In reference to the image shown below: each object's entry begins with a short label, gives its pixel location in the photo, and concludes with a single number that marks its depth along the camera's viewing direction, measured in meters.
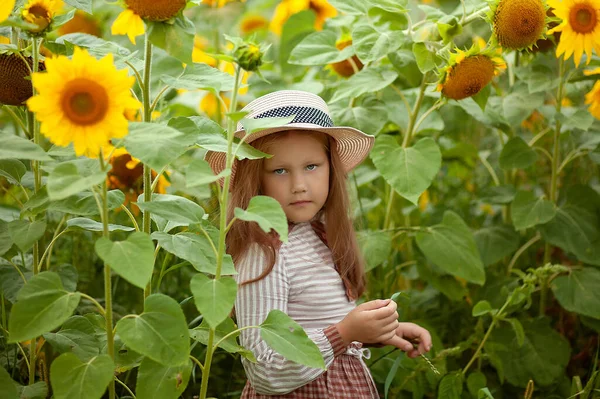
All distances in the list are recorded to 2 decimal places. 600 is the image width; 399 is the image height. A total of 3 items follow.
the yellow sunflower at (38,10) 1.92
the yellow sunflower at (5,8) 1.74
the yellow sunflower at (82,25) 3.51
